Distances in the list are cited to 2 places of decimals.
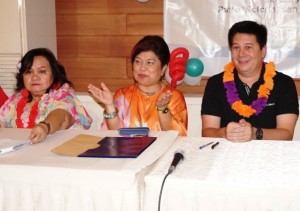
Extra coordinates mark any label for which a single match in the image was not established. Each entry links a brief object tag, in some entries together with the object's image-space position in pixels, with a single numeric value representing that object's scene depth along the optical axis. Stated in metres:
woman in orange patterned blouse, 2.15
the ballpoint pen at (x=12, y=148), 1.31
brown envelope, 1.30
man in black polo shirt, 2.04
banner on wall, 2.74
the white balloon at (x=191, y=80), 2.82
